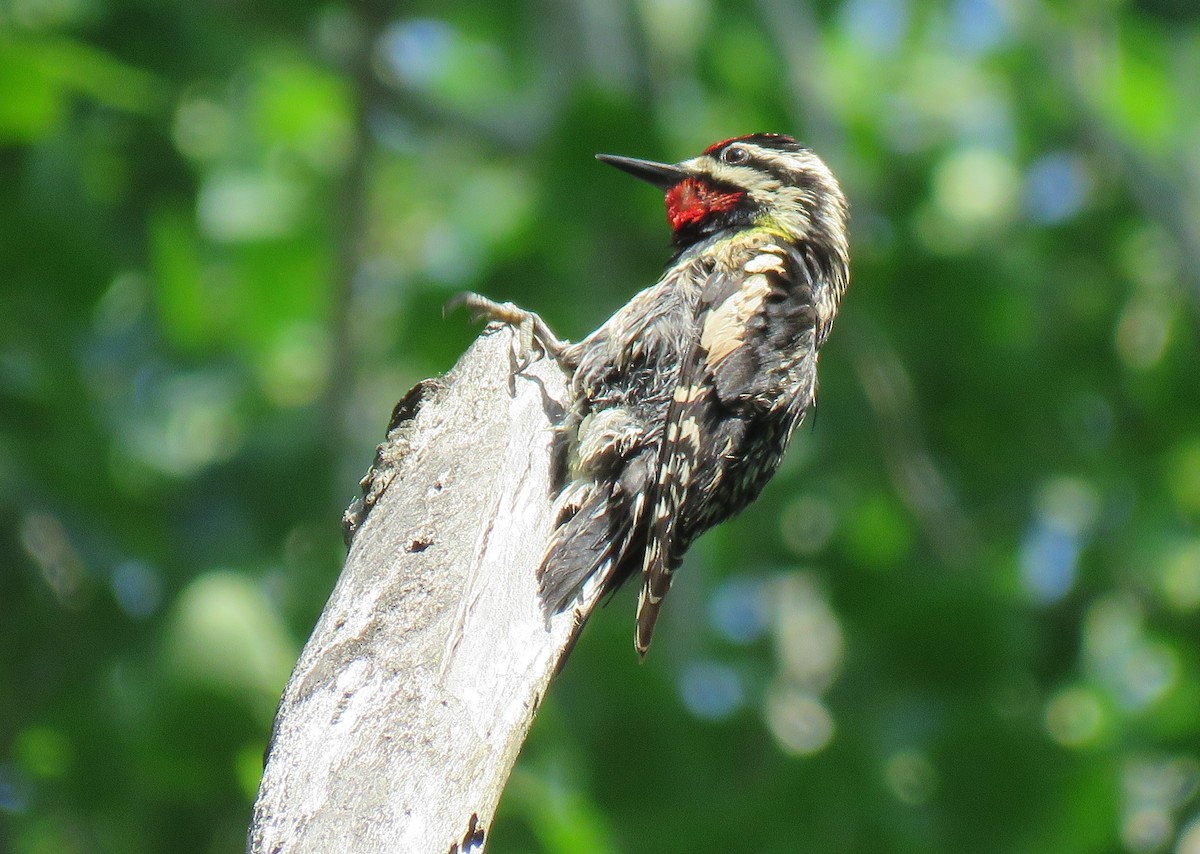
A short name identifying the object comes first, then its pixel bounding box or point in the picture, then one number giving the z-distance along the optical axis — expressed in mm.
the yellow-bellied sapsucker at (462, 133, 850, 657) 6980
